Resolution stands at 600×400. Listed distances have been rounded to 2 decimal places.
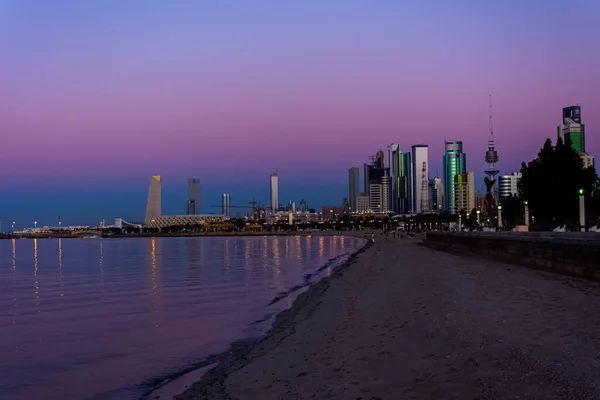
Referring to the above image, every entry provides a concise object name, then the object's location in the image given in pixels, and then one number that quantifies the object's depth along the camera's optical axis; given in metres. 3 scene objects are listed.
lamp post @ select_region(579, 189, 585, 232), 36.87
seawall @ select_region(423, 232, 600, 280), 19.53
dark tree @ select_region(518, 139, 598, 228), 55.66
